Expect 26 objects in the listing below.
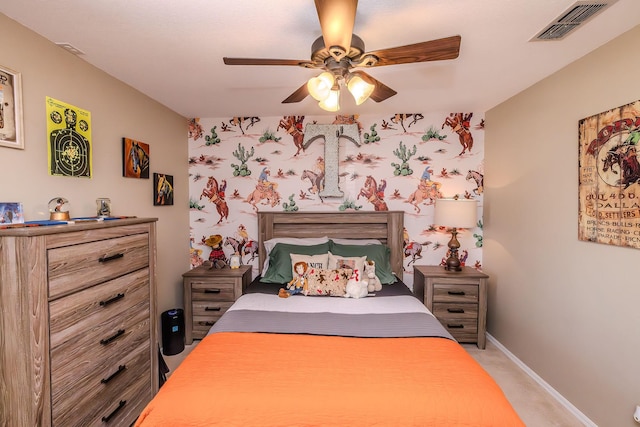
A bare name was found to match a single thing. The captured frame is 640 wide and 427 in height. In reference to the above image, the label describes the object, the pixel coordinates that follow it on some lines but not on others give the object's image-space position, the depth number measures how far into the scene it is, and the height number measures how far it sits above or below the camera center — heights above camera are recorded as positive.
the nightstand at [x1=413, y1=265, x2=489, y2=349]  2.97 -0.90
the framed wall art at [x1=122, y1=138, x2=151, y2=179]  2.45 +0.43
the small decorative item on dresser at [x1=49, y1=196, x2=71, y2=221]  1.67 +0.00
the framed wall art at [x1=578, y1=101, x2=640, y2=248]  1.72 +0.19
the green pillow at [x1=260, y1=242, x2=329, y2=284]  2.88 -0.47
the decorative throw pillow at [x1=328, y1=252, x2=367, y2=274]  2.75 -0.48
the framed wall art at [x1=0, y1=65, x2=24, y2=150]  1.55 +0.52
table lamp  2.99 -0.04
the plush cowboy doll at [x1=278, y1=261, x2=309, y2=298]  2.54 -0.63
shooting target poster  1.83 +0.45
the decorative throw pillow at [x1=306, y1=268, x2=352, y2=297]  2.51 -0.59
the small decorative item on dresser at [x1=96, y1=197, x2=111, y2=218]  2.01 +0.02
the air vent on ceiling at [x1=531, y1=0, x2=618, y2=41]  1.49 +0.99
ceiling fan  1.20 +0.71
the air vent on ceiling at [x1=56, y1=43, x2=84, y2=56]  1.85 +1.00
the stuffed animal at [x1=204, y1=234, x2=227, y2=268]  3.28 -0.47
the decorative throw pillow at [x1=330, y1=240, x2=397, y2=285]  2.90 -0.43
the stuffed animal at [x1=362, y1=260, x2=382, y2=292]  2.63 -0.60
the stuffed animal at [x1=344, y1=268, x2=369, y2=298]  2.46 -0.64
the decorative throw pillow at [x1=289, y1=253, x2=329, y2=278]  2.81 -0.47
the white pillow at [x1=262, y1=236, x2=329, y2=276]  3.15 -0.33
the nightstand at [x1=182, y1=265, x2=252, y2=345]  3.01 -0.86
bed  1.17 -0.74
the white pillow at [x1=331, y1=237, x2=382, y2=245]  3.19 -0.34
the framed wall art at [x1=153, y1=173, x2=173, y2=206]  2.89 +0.20
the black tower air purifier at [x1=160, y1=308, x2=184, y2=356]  2.86 -1.15
